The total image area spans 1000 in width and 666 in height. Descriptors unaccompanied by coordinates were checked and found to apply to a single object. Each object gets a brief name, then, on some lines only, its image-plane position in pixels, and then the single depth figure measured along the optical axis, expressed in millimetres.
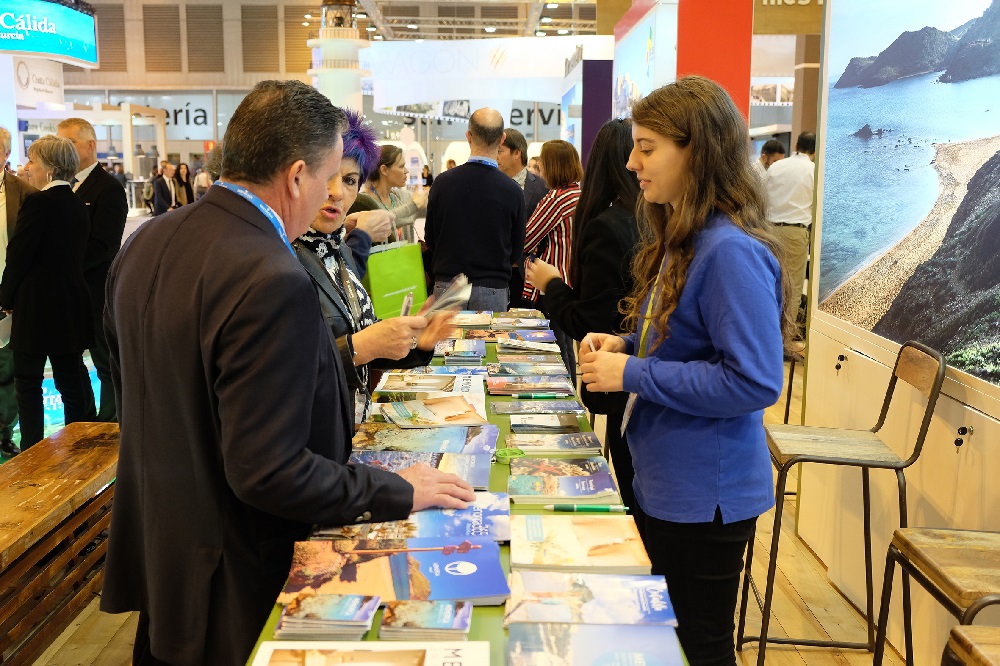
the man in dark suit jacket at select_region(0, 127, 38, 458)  4574
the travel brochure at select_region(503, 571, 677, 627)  1205
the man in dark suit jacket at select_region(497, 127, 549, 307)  6438
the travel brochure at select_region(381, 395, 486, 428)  2086
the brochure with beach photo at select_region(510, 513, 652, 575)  1358
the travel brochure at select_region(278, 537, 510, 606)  1267
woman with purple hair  1903
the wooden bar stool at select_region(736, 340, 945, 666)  2475
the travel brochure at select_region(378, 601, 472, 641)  1163
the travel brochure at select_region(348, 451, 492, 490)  1708
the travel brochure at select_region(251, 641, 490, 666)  1110
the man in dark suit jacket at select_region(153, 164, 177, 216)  14703
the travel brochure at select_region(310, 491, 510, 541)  1440
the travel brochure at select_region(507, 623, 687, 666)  1104
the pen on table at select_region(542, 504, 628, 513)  1559
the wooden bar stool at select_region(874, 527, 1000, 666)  1748
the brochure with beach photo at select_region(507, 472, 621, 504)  1622
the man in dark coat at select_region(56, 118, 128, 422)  4691
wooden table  2385
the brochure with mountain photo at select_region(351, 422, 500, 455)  1896
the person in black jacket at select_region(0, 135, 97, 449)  4246
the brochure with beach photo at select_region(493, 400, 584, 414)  2225
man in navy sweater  4613
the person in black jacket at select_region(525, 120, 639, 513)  2541
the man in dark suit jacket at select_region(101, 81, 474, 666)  1200
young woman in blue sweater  1589
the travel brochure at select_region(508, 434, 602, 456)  1894
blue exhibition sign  9500
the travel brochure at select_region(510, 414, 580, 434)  2053
